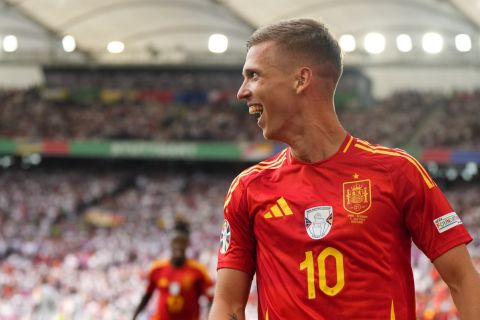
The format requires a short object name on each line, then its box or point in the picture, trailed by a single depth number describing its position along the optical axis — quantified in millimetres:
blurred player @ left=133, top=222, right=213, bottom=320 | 15297
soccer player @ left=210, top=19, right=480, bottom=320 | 4523
